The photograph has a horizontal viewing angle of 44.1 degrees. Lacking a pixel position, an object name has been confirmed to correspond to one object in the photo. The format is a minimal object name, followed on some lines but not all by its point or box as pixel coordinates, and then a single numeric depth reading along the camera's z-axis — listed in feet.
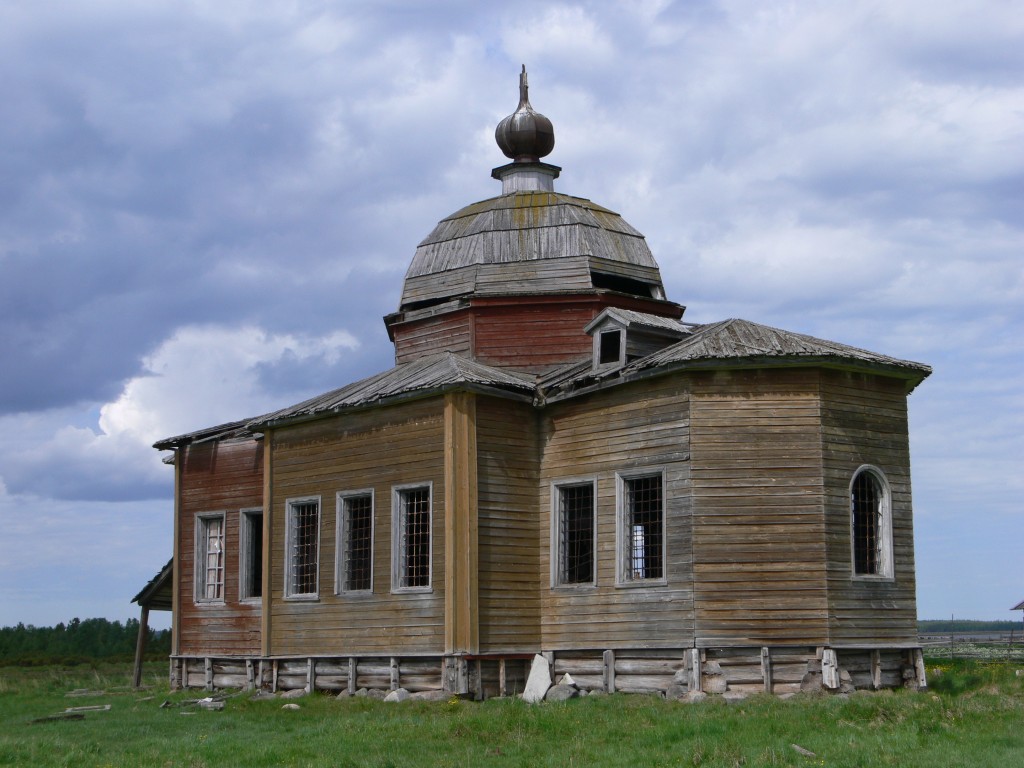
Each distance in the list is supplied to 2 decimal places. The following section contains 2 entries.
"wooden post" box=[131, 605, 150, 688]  106.63
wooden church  68.49
